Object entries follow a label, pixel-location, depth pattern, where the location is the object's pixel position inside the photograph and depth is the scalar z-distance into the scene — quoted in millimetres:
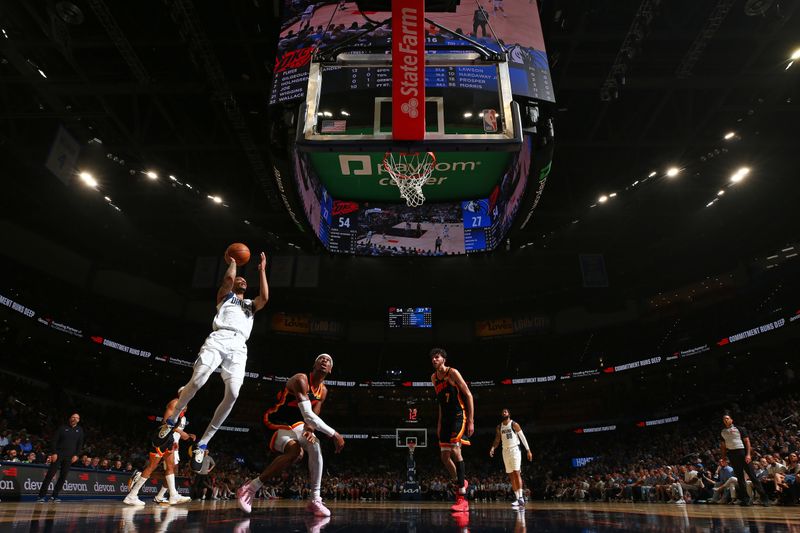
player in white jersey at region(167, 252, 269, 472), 4965
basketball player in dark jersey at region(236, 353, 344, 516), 4676
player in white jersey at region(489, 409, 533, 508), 8688
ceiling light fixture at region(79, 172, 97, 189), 14895
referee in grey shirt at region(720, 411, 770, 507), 9227
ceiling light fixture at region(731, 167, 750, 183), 16781
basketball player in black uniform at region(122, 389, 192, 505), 5406
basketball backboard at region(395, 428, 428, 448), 24641
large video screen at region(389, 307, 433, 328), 26516
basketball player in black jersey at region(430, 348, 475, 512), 6559
